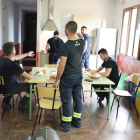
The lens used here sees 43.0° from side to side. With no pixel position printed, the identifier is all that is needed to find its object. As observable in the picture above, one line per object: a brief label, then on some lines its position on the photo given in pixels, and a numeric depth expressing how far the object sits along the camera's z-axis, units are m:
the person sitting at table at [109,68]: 3.67
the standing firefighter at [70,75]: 2.66
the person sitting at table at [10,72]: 3.07
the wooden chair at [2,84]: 3.06
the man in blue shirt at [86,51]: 5.59
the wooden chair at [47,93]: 2.59
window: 5.22
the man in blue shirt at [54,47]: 5.76
